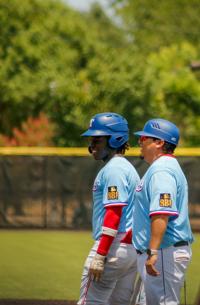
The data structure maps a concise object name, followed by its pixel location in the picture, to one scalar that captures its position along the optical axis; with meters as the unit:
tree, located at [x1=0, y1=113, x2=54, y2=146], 65.56
